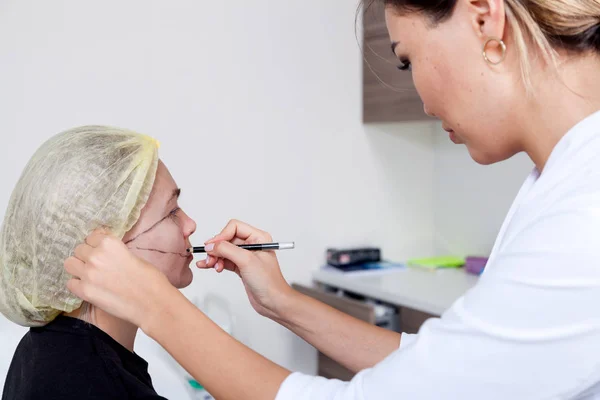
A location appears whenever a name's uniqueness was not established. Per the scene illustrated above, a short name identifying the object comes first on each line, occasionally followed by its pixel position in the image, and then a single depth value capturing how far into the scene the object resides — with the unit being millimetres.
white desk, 1980
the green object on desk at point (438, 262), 2555
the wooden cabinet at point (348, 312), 1999
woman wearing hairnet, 1043
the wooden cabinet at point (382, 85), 2309
